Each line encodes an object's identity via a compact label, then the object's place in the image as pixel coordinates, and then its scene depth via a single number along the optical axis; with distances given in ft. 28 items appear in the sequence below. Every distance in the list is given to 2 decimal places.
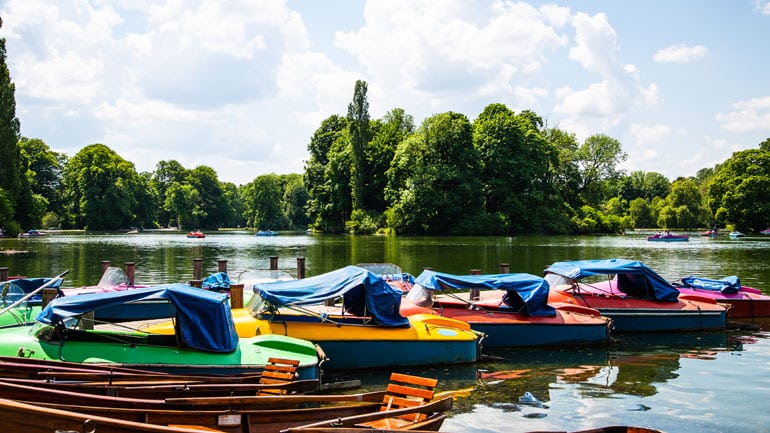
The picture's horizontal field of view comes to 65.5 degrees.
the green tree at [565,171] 322.34
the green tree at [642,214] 430.20
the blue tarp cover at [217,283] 77.10
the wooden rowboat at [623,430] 26.12
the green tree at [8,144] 223.10
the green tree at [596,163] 337.11
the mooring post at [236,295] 60.90
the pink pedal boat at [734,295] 79.25
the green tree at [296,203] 462.60
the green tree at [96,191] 381.60
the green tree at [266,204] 485.15
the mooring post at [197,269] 82.58
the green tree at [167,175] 496.23
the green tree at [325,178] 335.47
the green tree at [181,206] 460.96
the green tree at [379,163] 318.86
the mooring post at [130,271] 77.97
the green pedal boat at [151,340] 40.75
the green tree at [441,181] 276.62
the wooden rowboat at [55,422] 23.31
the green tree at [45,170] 379.55
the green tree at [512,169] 285.84
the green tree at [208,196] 496.23
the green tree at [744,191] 304.91
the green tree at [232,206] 524.93
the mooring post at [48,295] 54.95
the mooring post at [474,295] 70.59
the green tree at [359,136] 314.76
